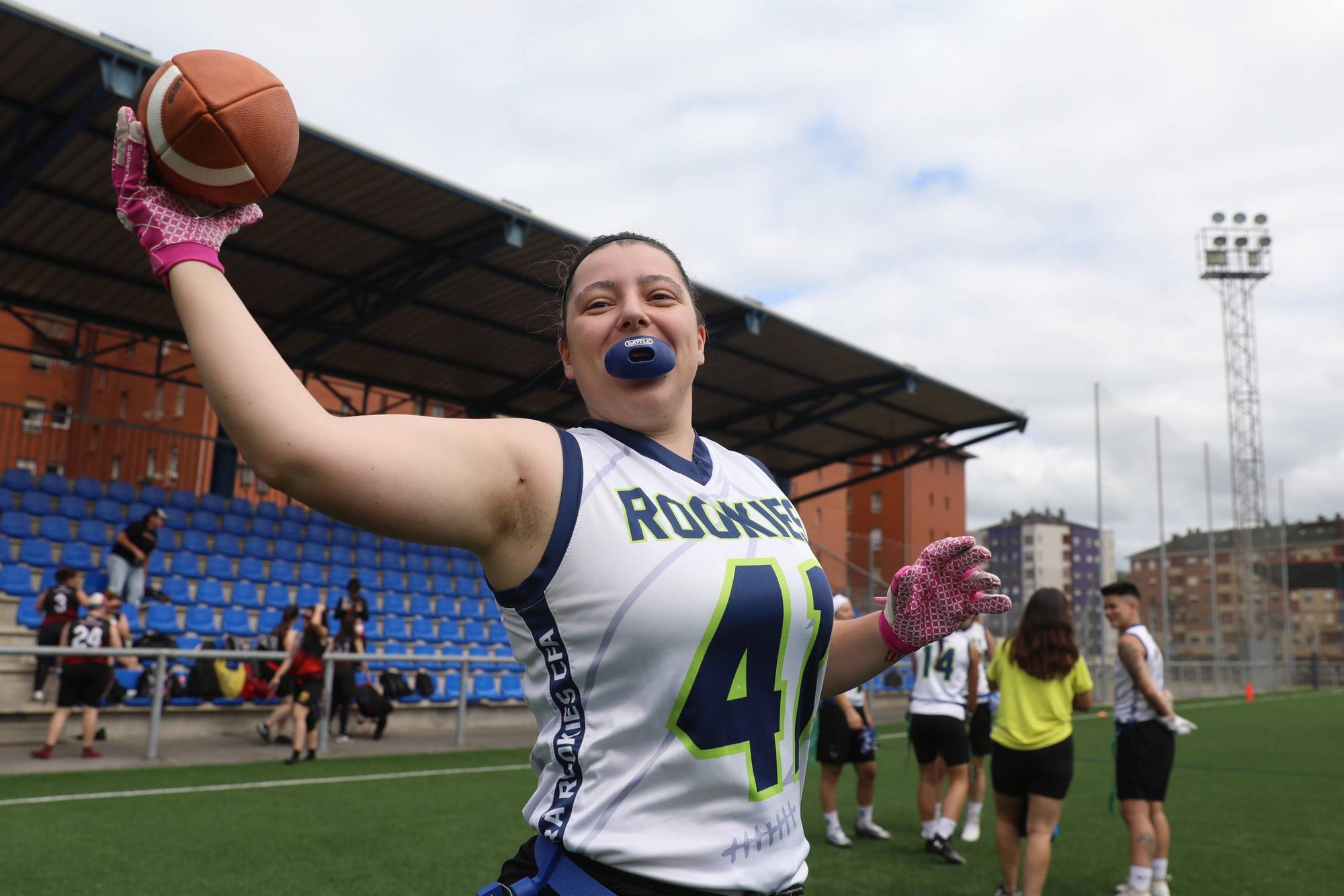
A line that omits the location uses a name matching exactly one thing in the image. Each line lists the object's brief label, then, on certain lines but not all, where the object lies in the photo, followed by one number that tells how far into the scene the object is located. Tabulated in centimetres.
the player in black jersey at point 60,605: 1110
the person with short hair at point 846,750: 826
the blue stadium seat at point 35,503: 1555
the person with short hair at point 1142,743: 662
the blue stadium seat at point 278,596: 1630
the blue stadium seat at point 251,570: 1659
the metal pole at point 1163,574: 3388
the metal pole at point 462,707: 1334
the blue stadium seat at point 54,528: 1520
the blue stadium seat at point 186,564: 1580
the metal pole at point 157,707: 1054
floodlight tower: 4184
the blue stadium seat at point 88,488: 1698
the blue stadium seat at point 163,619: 1368
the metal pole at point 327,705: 1197
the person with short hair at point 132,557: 1387
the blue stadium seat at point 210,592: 1532
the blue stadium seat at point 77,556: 1474
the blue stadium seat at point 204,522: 1741
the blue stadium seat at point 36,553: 1443
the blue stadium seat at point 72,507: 1616
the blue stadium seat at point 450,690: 1563
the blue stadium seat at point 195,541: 1667
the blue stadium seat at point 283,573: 1730
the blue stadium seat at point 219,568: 1625
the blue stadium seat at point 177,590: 1505
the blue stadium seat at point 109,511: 1661
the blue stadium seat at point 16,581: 1372
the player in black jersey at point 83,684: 1038
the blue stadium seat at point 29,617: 1323
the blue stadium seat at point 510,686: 1670
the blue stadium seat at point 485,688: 1627
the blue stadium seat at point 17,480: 1588
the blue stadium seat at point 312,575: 1773
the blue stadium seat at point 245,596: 1581
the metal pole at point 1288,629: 4291
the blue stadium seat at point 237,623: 1471
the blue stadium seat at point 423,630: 1764
